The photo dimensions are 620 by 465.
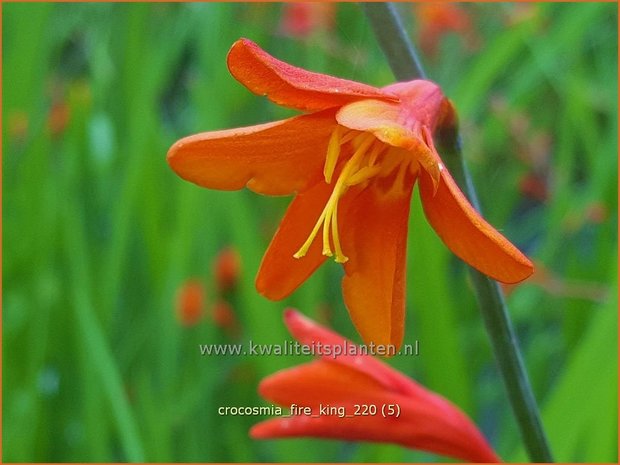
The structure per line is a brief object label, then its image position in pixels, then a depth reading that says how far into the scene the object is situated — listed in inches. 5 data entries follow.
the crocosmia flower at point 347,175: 5.9
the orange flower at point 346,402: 7.5
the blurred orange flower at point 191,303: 14.1
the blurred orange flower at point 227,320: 15.8
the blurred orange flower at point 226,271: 15.6
